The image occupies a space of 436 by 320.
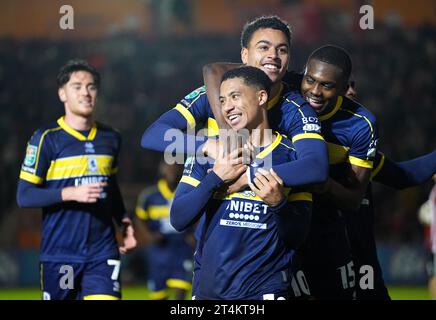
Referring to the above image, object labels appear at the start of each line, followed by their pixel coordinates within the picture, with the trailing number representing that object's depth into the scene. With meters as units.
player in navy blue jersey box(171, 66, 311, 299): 9.28
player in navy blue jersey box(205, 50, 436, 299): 12.20
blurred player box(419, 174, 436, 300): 22.05
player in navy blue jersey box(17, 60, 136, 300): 13.26
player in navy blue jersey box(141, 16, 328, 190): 9.78
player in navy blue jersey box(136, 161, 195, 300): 22.44
